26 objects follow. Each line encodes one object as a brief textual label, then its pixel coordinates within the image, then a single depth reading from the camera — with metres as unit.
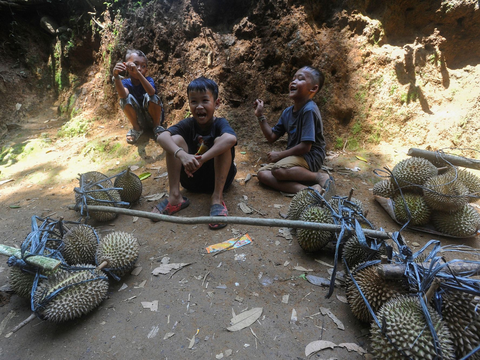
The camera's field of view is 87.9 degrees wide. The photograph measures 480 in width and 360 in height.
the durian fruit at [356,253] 1.55
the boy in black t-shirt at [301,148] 3.00
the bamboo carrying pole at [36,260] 1.45
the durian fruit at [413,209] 2.30
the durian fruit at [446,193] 2.12
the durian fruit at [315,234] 1.92
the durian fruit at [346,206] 1.85
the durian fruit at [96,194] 2.40
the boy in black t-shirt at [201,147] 2.56
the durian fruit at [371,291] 1.33
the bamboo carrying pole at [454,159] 2.47
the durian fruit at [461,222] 2.16
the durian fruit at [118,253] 1.77
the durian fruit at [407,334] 1.06
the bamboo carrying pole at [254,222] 1.56
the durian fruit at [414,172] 2.33
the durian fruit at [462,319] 1.08
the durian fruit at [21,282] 1.59
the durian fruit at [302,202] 2.16
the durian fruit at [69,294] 1.42
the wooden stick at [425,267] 1.19
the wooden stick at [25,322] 1.40
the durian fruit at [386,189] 2.58
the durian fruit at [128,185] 2.85
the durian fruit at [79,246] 1.83
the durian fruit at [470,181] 2.35
